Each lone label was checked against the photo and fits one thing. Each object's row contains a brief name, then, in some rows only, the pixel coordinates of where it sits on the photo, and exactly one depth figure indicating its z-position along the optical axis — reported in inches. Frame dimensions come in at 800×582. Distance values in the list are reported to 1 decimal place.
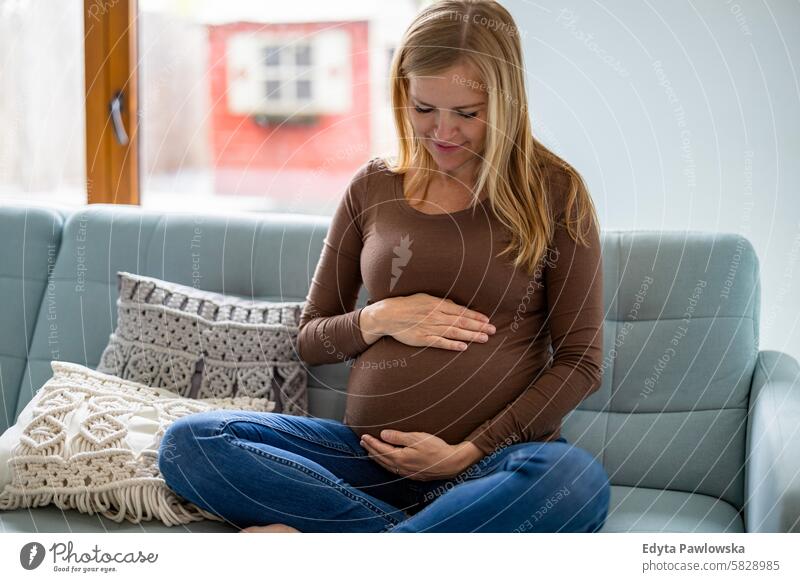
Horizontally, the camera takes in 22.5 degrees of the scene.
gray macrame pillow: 118.4
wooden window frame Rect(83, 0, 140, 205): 137.1
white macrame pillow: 111.2
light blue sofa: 113.3
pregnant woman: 109.7
